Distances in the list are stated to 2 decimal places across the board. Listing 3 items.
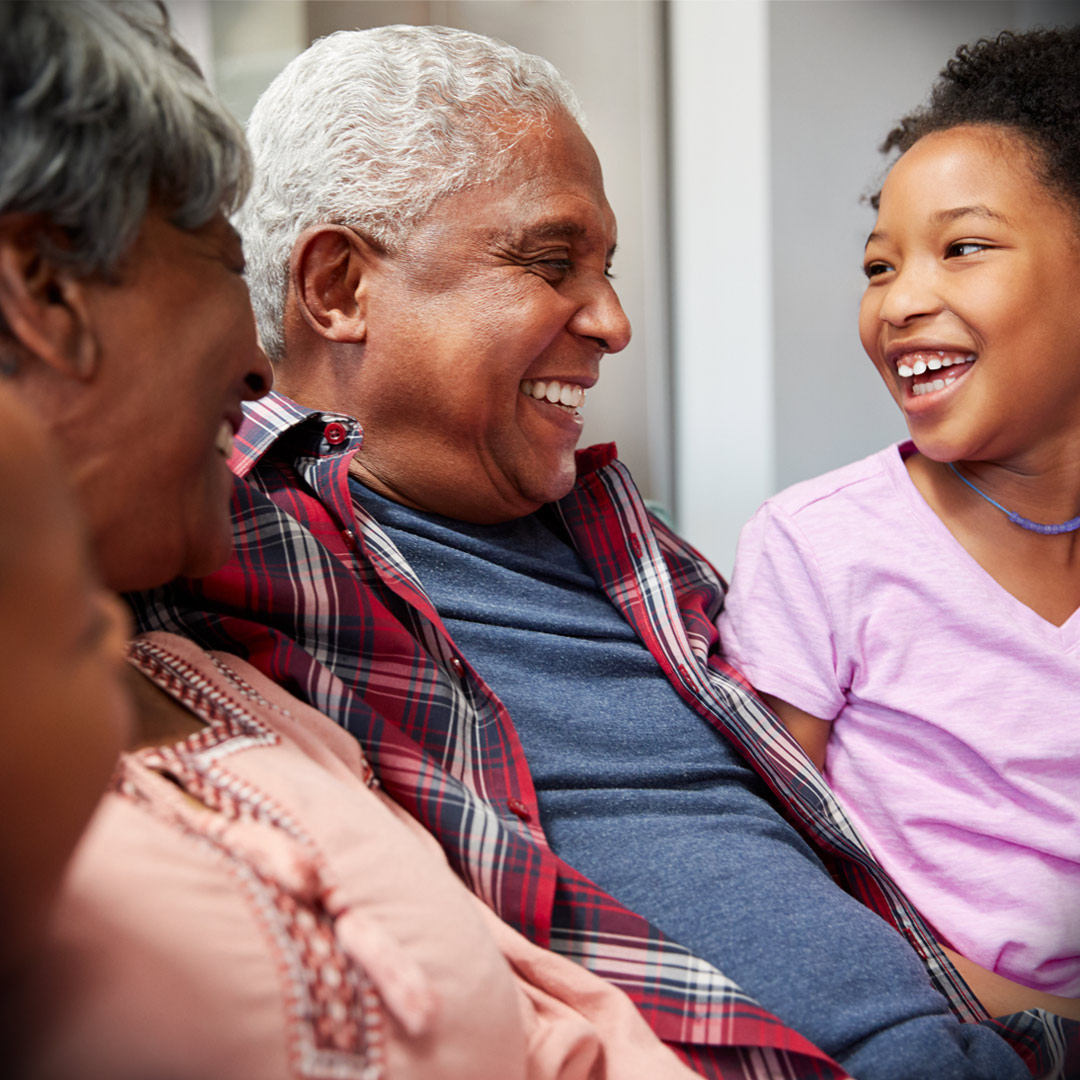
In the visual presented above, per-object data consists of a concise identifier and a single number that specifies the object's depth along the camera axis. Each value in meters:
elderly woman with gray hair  0.44
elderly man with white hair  1.01
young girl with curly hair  1.29
